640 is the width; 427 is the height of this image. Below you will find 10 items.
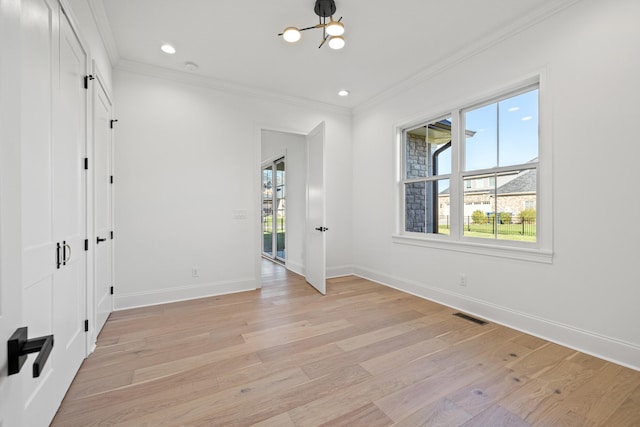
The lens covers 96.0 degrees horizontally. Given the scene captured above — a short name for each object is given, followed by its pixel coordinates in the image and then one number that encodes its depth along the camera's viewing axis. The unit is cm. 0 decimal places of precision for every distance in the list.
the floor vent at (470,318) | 288
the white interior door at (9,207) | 55
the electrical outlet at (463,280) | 318
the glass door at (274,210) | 623
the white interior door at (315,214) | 393
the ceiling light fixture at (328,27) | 233
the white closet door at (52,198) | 133
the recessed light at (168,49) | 306
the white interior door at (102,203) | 247
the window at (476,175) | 276
